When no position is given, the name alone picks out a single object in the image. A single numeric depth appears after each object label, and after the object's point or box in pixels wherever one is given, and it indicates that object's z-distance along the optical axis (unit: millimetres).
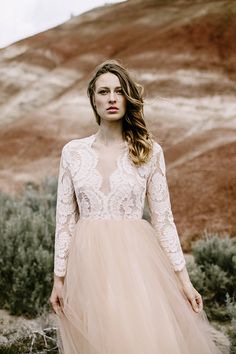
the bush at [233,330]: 4410
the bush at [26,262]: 5562
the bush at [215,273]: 5709
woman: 2785
